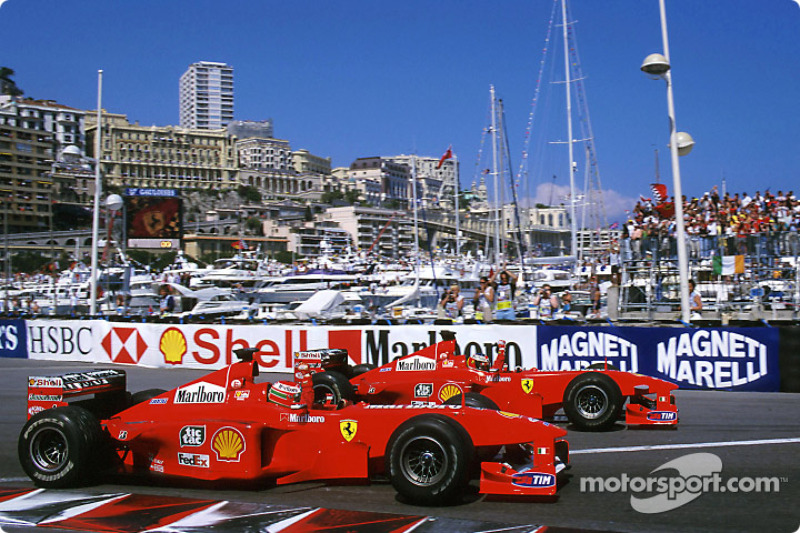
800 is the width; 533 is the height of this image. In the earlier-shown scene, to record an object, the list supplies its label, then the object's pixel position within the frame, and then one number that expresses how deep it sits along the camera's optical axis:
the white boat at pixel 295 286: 36.94
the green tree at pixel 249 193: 133.36
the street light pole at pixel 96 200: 22.59
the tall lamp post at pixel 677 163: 13.52
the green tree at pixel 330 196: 150.88
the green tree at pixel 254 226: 107.25
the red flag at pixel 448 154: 38.42
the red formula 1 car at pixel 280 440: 6.06
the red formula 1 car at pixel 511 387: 9.16
